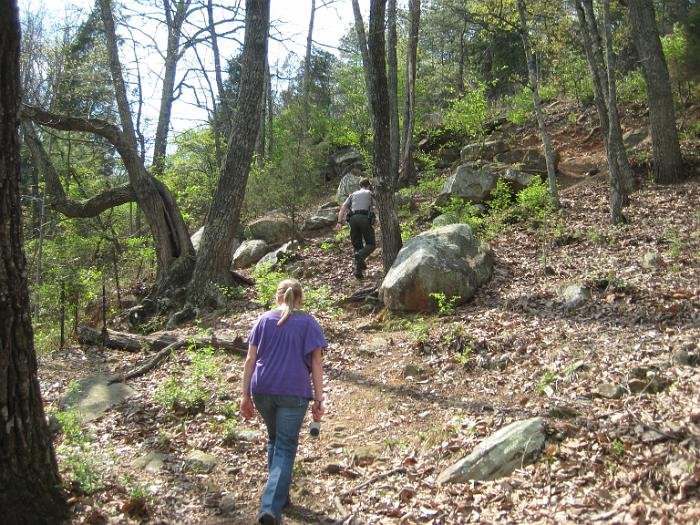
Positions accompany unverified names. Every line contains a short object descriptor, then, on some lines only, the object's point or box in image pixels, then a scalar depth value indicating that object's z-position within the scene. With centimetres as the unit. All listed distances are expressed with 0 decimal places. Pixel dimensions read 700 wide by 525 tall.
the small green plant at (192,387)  639
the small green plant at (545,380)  571
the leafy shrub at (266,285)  948
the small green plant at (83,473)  408
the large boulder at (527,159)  1485
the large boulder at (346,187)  1817
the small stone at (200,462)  516
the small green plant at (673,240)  858
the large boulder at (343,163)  2294
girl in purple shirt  408
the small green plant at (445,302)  851
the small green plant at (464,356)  692
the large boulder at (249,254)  1468
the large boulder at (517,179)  1395
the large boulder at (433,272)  890
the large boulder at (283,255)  1316
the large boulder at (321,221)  1625
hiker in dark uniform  1128
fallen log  833
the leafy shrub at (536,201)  1217
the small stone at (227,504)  452
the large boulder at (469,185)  1404
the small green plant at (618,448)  420
